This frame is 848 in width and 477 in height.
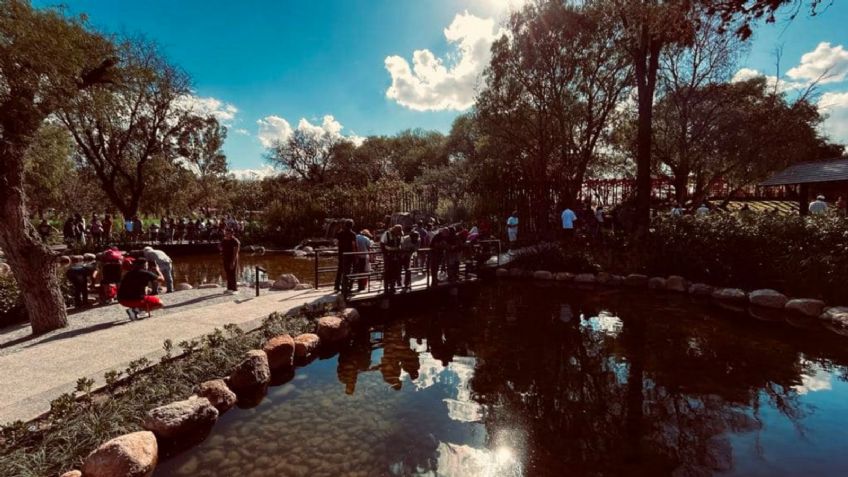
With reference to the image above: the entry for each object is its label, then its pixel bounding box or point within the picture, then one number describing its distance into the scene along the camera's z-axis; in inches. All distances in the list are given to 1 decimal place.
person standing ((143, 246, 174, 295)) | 413.7
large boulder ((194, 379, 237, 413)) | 204.4
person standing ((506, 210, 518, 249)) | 658.8
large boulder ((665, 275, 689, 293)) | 474.9
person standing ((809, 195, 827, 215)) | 506.5
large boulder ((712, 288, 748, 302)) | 424.8
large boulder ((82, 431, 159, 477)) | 141.4
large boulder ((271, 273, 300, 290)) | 434.6
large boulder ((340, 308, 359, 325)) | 341.4
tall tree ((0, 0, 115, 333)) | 252.1
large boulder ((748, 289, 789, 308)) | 398.6
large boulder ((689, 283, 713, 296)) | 452.8
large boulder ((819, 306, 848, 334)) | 339.3
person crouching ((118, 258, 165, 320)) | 294.4
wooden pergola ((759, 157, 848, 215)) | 696.4
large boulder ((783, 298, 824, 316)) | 372.8
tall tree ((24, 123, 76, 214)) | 783.9
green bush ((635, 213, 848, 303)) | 389.1
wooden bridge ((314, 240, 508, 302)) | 393.1
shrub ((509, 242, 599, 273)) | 558.9
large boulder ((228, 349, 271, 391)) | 225.0
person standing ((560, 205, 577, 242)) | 632.4
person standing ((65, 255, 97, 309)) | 343.9
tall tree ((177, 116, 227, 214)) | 1050.7
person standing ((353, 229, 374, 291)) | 409.7
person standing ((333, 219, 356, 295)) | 389.4
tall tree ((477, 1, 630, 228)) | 670.5
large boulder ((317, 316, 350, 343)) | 310.3
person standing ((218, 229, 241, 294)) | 401.4
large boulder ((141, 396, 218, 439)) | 173.3
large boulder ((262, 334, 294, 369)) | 256.7
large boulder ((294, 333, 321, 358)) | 281.6
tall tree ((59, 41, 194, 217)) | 878.4
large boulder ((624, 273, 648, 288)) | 501.7
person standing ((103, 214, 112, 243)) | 853.8
